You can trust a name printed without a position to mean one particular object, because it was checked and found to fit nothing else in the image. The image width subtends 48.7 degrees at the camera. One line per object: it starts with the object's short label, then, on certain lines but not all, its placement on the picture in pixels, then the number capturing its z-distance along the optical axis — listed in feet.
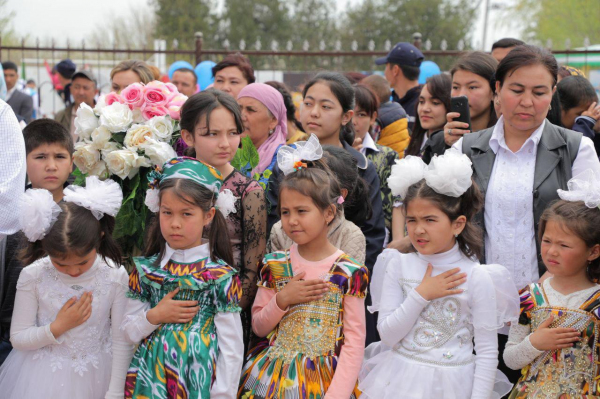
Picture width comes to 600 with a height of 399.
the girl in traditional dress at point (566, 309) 9.57
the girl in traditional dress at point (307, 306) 9.96
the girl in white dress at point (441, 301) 9.62
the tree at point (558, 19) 87.65
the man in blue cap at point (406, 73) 21.34
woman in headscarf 14.69
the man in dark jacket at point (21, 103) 29.91
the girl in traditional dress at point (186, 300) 9.69
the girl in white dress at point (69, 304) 10.12
